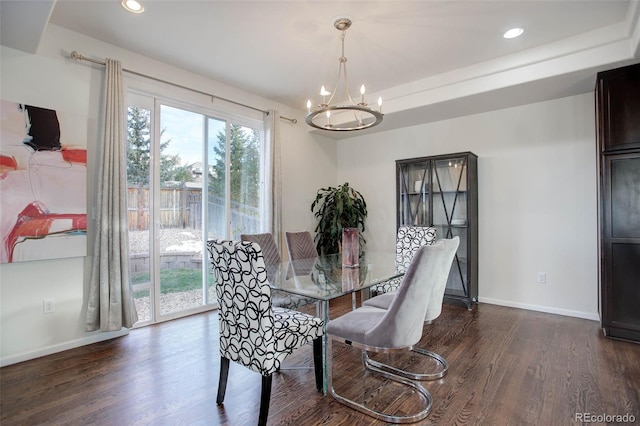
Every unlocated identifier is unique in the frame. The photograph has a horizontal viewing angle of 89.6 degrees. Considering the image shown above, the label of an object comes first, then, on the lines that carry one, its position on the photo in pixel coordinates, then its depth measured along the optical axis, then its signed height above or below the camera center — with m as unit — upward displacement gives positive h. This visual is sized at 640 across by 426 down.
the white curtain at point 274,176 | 4.37 +0.59
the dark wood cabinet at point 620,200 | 2.85 +0.15
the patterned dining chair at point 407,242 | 3.24 -0.25
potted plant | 4.97 +0.08
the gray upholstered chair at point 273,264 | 2.66 -0.43
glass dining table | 2.05 -0.44
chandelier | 2.48 +0.97
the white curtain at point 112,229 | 2.89 -0.09
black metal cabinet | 4.01 +0.20
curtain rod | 2.88 +1.50
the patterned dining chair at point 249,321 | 1.68 -0.58
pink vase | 2.70 -0.25
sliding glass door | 3.39 +0.26
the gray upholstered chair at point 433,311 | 2.22 -0.68
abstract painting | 2.54 +0.31
